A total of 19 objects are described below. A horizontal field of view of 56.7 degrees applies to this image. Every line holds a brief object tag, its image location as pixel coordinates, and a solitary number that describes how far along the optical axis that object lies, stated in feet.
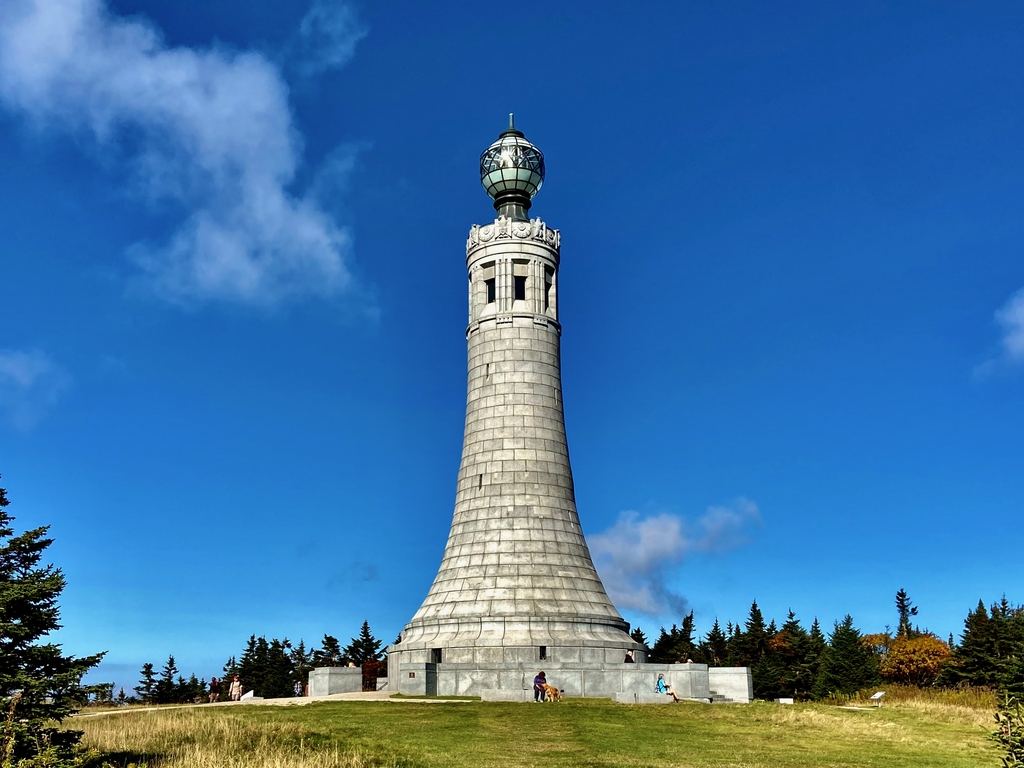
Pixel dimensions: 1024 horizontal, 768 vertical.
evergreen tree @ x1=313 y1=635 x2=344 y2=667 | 219.51
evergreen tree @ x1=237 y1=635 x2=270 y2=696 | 212.64
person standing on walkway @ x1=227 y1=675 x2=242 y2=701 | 126.93
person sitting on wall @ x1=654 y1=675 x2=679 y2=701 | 111.04
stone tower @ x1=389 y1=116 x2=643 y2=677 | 131.64
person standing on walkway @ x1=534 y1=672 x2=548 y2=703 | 105.81
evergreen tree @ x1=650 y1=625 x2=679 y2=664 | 232.12
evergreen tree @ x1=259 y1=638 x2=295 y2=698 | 203.92
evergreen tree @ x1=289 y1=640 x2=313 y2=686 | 216.74
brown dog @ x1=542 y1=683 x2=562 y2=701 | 105.19
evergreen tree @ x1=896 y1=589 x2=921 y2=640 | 416.05
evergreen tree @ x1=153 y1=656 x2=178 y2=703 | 197.36
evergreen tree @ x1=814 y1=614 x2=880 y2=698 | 202.18
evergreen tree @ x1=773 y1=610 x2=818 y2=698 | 223.71
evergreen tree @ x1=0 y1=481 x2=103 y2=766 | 46.80
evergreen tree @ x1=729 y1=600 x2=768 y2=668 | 237.25
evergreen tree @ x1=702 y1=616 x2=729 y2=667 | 248.52
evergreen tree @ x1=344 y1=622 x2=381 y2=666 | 221.05
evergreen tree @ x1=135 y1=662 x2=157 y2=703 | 198.60
